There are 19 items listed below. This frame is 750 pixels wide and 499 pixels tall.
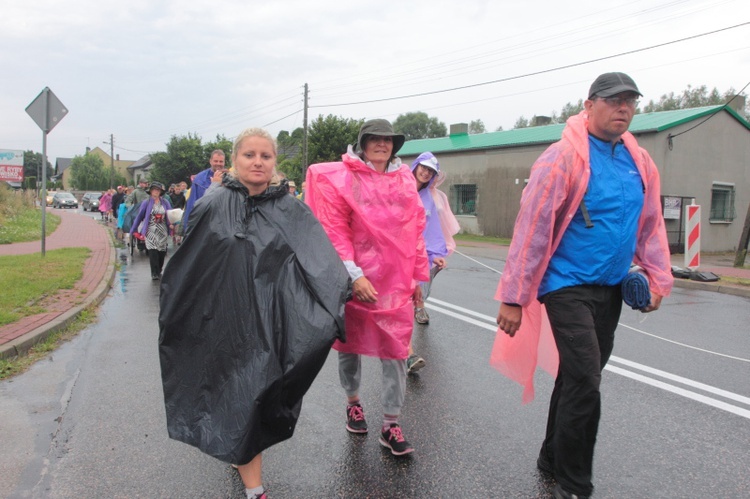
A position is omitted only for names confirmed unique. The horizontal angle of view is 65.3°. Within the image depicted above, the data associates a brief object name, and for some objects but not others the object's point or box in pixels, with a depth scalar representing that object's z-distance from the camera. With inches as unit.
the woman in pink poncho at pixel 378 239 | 128.0
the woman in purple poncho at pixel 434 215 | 216.8
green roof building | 800.9
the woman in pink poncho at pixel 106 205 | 1190.3
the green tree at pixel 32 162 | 4315.0
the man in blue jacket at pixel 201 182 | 281.9
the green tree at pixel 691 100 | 2137.1
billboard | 679.7
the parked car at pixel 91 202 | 2140.0
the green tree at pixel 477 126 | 3641.7
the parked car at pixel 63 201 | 2309.3
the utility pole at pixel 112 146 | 2611.7
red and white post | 497.4
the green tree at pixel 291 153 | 1665.6
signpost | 446.9
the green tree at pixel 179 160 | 1875.0
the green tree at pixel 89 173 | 3912.4
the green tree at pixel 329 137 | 1476.4
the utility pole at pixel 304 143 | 1322.6
